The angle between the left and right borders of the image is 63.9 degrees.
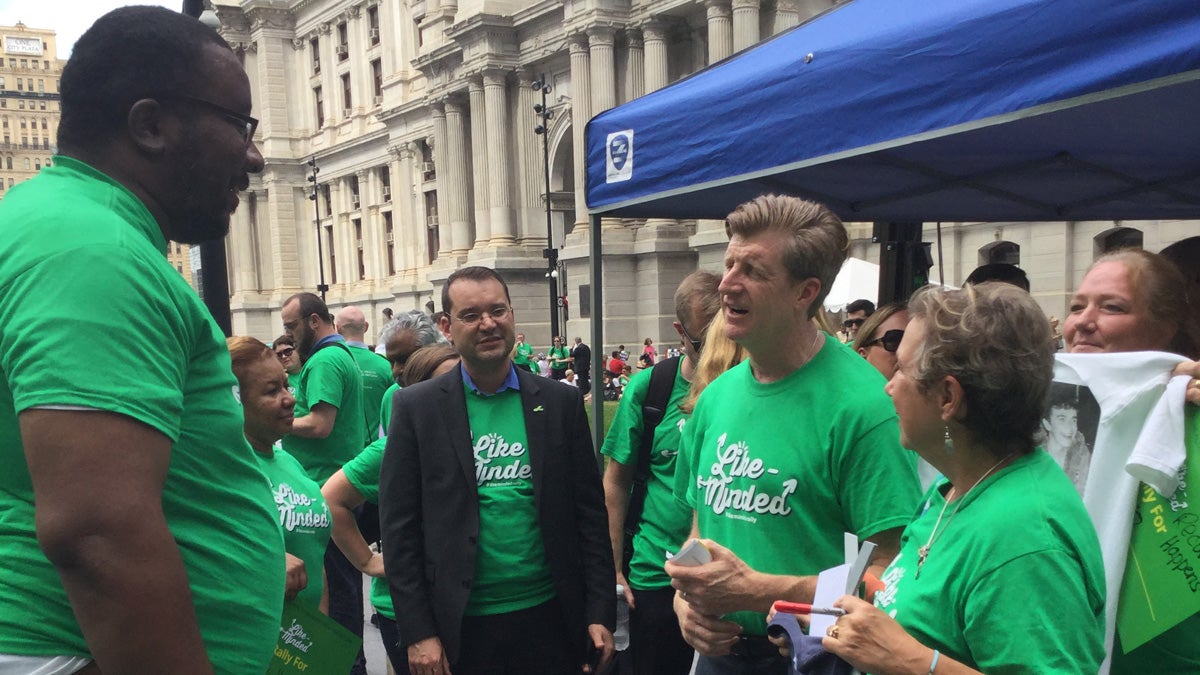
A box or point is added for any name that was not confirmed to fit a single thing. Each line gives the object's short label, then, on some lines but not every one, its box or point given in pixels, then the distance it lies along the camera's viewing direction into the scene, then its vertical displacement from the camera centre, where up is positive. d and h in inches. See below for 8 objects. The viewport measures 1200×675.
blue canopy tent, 113.0 +20.0
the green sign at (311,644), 109.3 -43.7
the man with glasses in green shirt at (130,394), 55.2 -7.2
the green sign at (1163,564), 86.4 -29.5
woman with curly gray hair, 69.6 -21.3
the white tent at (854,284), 532.1 -17.8
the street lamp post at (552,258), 1249.4 +4.4
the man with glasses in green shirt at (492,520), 138.9 -37.9
